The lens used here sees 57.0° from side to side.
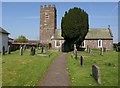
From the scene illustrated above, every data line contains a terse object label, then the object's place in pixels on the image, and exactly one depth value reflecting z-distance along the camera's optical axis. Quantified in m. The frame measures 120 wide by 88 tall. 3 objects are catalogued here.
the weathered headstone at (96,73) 6.09
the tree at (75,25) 22.34
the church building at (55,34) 28.36
